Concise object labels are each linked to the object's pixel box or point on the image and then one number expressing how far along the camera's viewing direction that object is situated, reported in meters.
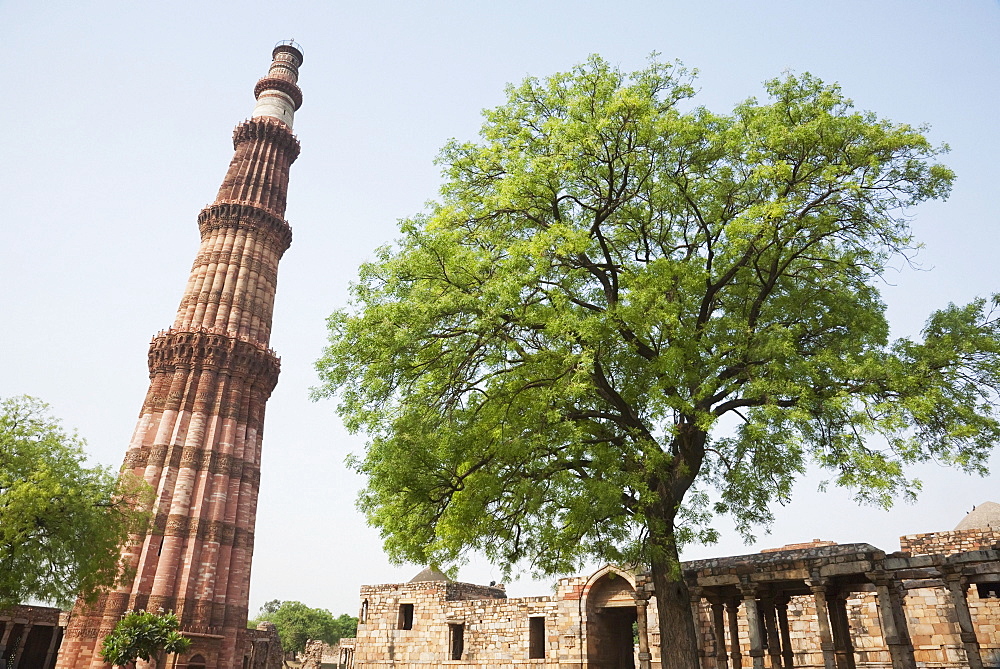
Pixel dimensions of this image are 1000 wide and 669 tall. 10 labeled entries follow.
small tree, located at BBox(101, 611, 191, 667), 25.12
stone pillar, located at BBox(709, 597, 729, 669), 15.77
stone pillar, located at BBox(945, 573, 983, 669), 11.33
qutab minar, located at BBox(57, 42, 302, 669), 28.70
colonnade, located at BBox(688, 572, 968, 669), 11.96
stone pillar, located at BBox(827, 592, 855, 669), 14.73
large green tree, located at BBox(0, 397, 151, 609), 19.86
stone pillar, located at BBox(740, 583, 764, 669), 13.68
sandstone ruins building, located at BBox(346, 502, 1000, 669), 12.62
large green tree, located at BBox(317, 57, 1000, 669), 11.09
